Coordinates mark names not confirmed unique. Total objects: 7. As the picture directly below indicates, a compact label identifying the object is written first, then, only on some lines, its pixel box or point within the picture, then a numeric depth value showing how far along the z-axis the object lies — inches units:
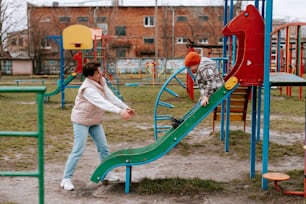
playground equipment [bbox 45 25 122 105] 528.4
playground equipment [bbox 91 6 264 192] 185.0
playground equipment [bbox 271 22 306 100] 274.1
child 192.5
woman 179.6
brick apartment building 1502.2
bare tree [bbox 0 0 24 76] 900.5
